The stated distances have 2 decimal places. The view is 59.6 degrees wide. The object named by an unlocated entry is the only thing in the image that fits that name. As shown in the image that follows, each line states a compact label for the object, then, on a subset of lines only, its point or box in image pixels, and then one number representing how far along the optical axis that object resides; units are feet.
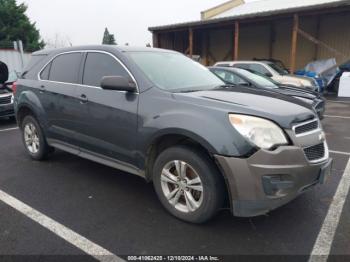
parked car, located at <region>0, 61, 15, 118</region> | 26.03
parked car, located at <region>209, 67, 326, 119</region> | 21.53
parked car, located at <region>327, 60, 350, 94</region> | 50.66
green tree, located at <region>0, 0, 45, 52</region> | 86.33
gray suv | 8.41
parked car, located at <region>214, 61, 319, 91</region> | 34.24
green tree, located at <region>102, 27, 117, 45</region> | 208.29
